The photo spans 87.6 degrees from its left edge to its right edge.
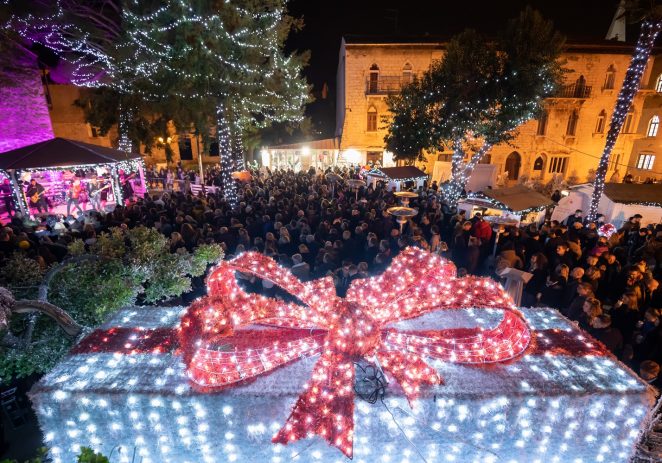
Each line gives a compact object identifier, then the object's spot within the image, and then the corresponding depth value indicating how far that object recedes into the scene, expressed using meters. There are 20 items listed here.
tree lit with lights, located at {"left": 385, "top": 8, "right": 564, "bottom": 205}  14.84
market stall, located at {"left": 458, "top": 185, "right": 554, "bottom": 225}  10.66
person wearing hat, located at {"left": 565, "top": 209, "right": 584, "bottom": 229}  11.23
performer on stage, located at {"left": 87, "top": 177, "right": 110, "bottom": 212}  14.96
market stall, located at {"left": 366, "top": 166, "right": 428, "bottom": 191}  16.03
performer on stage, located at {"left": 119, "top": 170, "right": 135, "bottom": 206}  16.77
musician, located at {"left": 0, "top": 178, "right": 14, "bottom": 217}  14.59
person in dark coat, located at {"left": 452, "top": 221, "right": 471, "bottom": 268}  8.75
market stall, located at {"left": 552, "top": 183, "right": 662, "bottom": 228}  11.14
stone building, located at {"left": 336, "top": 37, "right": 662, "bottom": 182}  23.69
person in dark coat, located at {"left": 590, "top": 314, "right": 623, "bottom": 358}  4.77
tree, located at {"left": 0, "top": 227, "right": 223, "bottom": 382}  2.95
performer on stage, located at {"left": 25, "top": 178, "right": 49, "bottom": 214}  13.61
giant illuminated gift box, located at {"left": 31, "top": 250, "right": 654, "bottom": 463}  2.44
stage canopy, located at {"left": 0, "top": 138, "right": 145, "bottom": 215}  11.33
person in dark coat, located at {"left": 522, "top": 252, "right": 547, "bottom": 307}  7.16
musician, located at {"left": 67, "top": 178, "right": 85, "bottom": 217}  13.98
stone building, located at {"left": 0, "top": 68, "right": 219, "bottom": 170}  16.67
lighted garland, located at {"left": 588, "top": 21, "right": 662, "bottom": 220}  11.76
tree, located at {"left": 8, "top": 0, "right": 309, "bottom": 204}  12.20
